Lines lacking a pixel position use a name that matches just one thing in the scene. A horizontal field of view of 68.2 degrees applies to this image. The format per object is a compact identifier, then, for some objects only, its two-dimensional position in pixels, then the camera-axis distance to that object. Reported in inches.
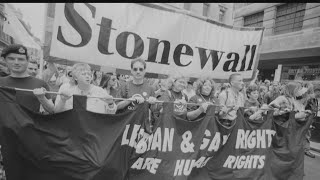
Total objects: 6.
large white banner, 139.5
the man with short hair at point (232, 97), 161.5
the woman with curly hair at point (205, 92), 164.6
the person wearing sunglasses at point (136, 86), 136.7
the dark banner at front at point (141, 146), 101.1
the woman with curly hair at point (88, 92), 119.6
